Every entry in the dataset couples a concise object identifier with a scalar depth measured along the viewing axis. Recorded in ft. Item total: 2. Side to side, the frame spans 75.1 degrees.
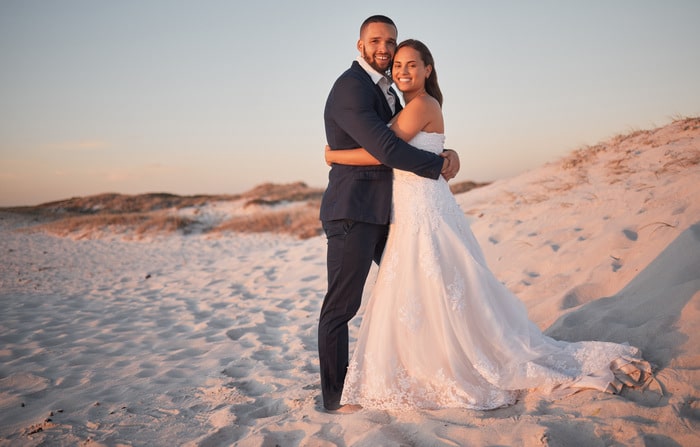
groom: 8.59
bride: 8.41
